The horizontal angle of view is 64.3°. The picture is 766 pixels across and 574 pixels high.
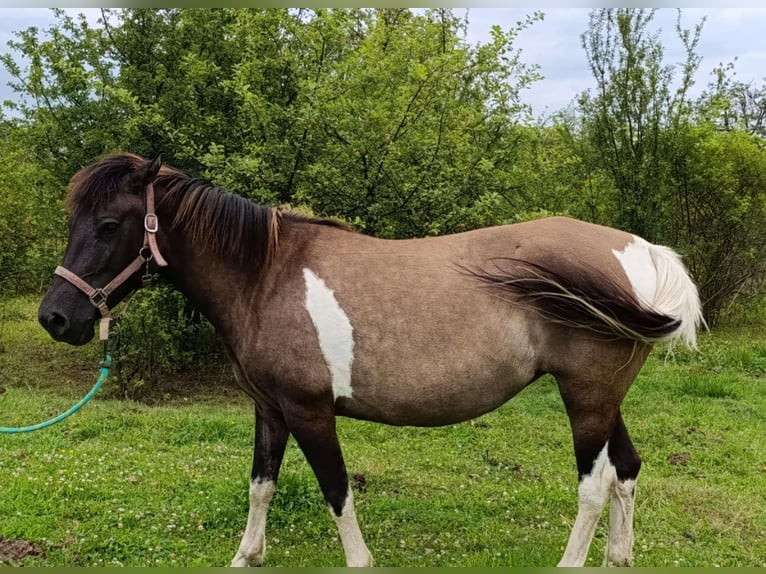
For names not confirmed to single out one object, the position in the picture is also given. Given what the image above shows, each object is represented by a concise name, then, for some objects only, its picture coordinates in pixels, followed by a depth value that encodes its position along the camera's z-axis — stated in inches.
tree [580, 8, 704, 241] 386.9
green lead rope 128.6
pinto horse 117.8
